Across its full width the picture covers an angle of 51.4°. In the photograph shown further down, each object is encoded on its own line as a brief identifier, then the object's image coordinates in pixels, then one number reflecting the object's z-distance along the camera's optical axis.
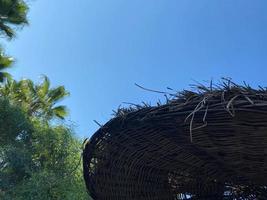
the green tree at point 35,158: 5.58
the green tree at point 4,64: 8.41
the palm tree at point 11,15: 7.60
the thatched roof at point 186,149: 1.38
